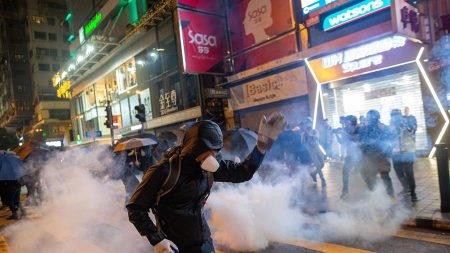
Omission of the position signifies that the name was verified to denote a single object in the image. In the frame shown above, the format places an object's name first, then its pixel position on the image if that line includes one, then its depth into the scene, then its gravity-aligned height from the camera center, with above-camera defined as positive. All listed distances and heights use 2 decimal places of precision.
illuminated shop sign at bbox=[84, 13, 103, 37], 27.54 +9.15
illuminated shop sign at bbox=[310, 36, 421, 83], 10.19 +1.59
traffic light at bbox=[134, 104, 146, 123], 14.68 +0.79
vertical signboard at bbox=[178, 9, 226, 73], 15.36 +3.78
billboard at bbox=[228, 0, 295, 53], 13.85 +4.16
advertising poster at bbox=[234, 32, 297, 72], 13.63 +2.75
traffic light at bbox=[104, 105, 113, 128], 15.90 +0.86
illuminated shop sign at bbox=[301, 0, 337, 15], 11.55 +3.66
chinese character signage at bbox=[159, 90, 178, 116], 20.05 +1.59
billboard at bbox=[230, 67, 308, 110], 13.12 +1.20
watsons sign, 10.29 +3.01
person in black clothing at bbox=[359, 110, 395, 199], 6.09 -0.70
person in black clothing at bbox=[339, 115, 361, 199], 6.46 -0.64
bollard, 5.05 -1.05
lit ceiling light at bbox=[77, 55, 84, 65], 27.20 +6.15
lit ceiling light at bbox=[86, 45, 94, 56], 24.58 +6.17
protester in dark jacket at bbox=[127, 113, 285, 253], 2.18 -0.41
